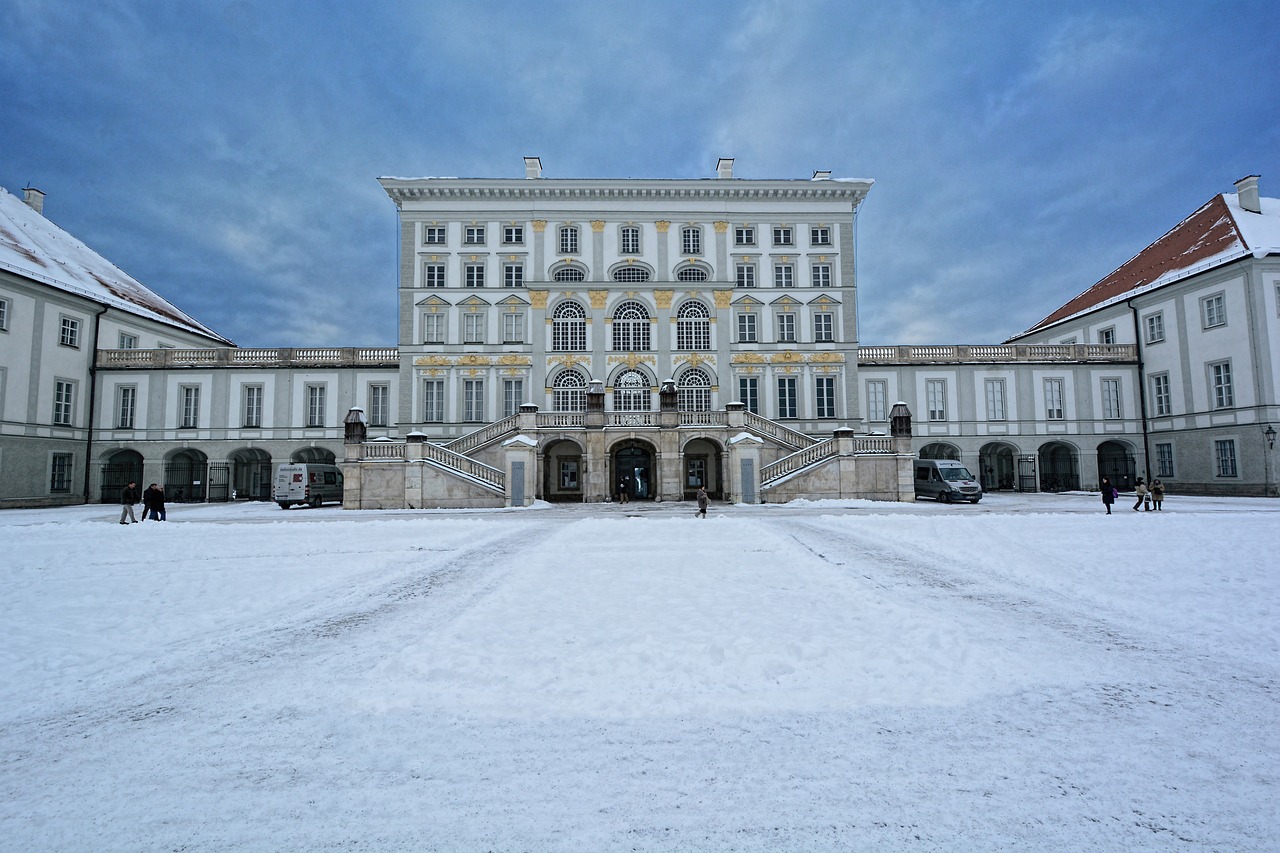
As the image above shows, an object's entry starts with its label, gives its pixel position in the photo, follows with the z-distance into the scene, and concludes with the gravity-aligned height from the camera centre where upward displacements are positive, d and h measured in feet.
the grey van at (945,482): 97.91 -1.17
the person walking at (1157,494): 74.79 -2.60
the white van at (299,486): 99.91 -0.30
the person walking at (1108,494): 70.85 -2.42
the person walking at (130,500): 67.62 -1.41
